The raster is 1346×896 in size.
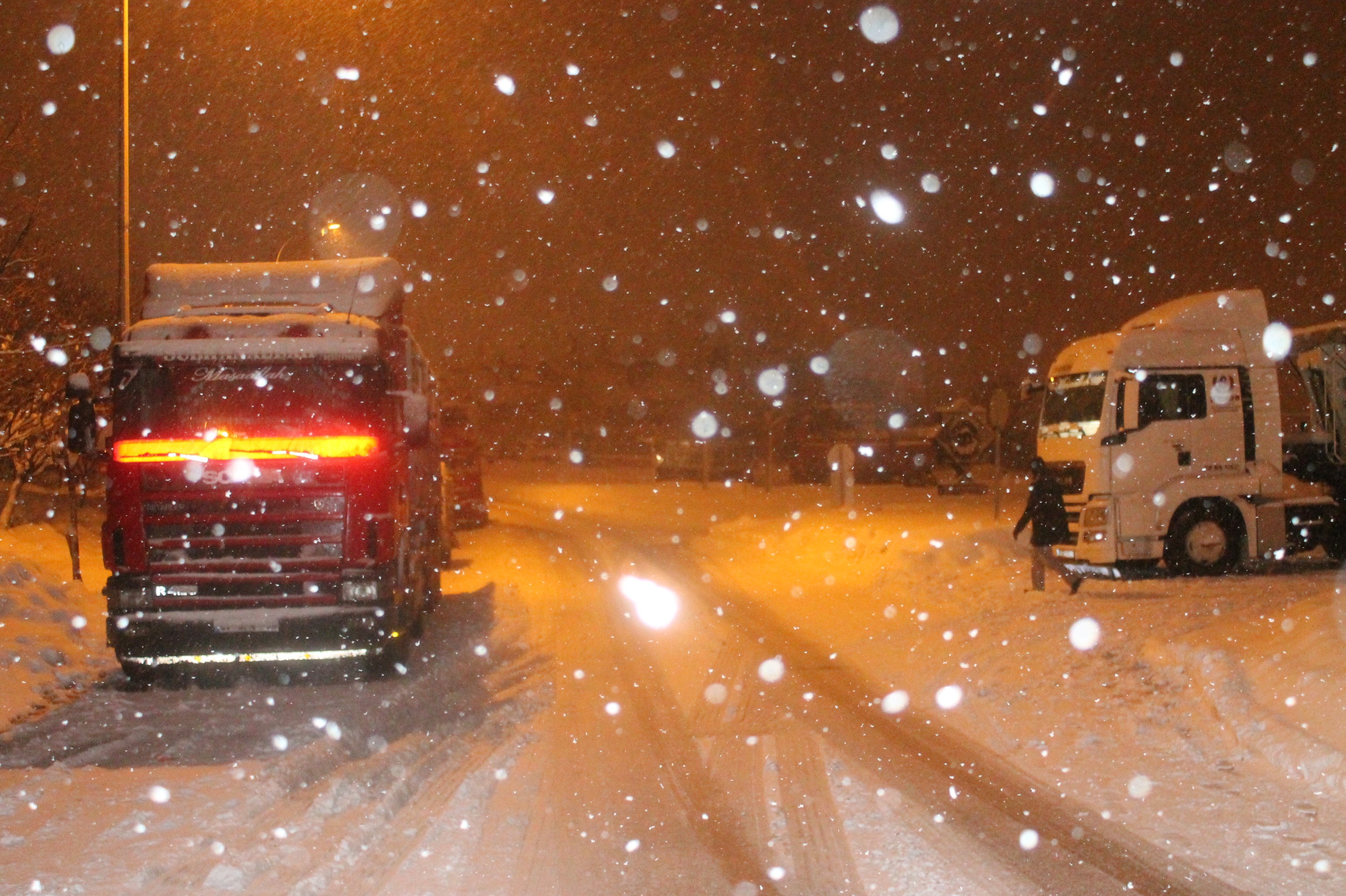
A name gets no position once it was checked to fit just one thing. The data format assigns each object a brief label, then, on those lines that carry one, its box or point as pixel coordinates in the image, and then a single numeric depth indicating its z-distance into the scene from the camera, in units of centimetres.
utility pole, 1493
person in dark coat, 1362
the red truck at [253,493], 993
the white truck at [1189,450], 1543
